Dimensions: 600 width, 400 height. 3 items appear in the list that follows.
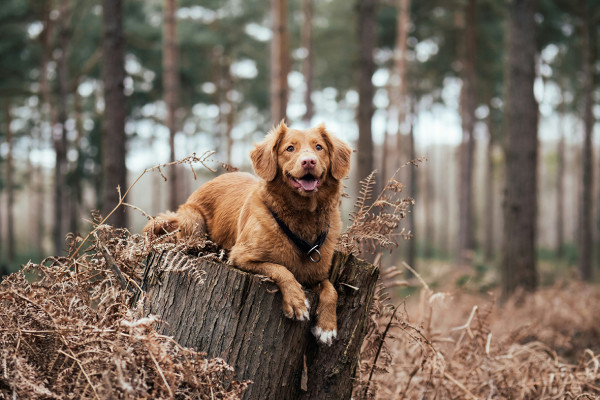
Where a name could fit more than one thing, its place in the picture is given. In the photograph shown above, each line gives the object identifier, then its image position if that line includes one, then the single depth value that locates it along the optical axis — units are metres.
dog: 3.21
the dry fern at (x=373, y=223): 3.68
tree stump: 2.94
